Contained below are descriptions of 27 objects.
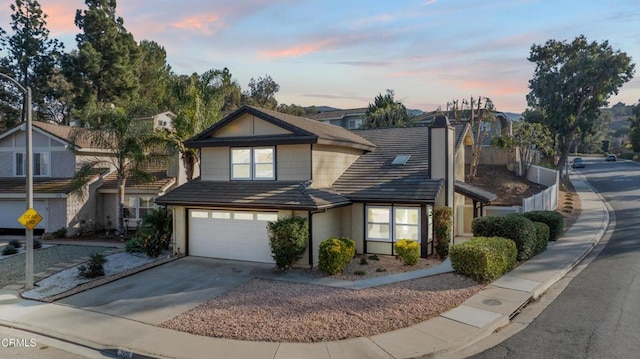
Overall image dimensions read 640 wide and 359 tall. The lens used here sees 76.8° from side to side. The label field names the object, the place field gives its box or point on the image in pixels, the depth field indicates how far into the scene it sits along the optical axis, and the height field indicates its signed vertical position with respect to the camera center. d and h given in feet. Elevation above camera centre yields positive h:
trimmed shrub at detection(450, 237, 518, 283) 38.58 -8.82
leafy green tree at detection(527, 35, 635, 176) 118.52 +27.38
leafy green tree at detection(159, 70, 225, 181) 69.87 +10.85
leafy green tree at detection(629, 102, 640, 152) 220.39 +21.89
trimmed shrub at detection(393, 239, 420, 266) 45.47 -9.22
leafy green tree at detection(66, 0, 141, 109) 124.77 +34.50
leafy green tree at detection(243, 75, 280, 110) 211.82 +41.98
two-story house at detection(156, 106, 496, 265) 50.08 -2.79
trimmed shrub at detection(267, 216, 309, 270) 45.11 -7.89
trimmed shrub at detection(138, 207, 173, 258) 55.21 -8.80
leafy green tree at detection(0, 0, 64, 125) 129.39 +35.98
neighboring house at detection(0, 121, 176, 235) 73.46 -3.15
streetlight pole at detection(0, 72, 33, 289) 42.45 -3.48
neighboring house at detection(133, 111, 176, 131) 68.87 +10.50
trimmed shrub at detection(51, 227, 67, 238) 71.61 -11.42
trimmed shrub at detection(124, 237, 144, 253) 56.75 -10.99
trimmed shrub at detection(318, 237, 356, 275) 42.86 -9.25
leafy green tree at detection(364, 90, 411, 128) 121.49 +16.09
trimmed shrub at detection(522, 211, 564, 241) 57.98 -7.27
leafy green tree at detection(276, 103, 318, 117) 203.51 +31.42
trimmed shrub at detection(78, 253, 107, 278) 46.11 -11.49
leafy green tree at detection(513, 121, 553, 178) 104.88 +7.36
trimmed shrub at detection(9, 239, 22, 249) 62.90 -11.72
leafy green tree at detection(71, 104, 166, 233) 66.44 +4.82
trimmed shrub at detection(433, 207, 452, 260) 49.90 -7.40
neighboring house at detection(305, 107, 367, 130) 162.81 +21.14
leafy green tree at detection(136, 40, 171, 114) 149.79 +34.23
